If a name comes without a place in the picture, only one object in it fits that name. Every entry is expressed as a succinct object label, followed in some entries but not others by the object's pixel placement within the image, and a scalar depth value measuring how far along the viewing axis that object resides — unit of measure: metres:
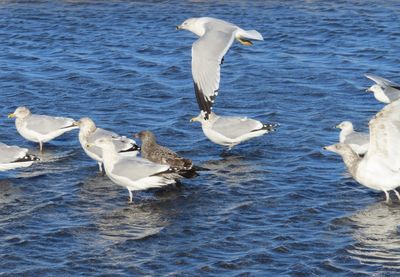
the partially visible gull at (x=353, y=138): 13.11
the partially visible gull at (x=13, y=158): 12.32
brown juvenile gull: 12.06
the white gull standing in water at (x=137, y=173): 11.50
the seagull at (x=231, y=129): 13.40
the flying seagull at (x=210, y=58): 12.56
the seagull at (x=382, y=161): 11.16
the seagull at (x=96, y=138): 12.72
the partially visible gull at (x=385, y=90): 12.85
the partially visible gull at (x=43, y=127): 13.68
